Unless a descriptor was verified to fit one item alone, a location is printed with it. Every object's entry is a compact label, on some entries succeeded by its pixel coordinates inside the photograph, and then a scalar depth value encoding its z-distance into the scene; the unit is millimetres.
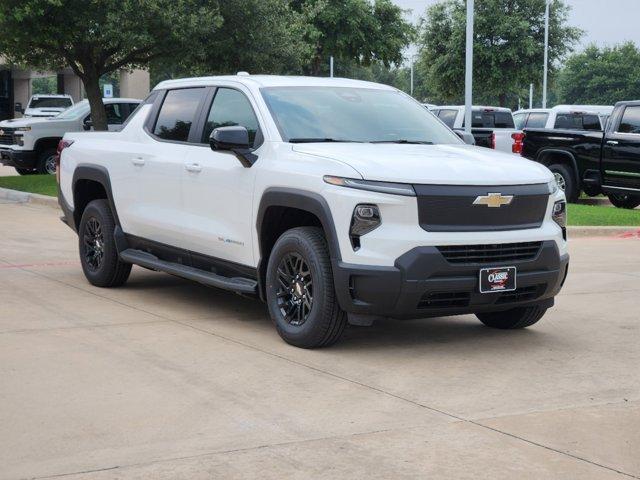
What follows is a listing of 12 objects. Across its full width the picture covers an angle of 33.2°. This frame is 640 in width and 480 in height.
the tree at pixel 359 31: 41406
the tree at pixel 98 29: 21656
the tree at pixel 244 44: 24375
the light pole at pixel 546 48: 46672
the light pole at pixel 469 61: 20312
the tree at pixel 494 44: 47969
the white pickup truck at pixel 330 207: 6699
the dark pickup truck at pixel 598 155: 18078
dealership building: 57750
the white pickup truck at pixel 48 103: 37944
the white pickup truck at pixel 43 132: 23594
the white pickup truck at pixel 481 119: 27219
